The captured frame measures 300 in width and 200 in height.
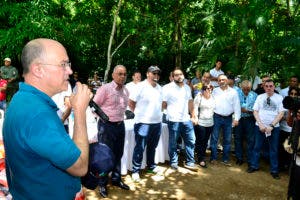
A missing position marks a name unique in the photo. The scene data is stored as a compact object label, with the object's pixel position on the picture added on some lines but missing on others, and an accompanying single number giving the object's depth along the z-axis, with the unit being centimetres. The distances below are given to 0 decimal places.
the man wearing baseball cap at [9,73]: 830
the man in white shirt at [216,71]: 777
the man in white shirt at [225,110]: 523
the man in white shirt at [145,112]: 441
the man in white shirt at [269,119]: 484
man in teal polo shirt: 105
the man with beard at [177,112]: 482
